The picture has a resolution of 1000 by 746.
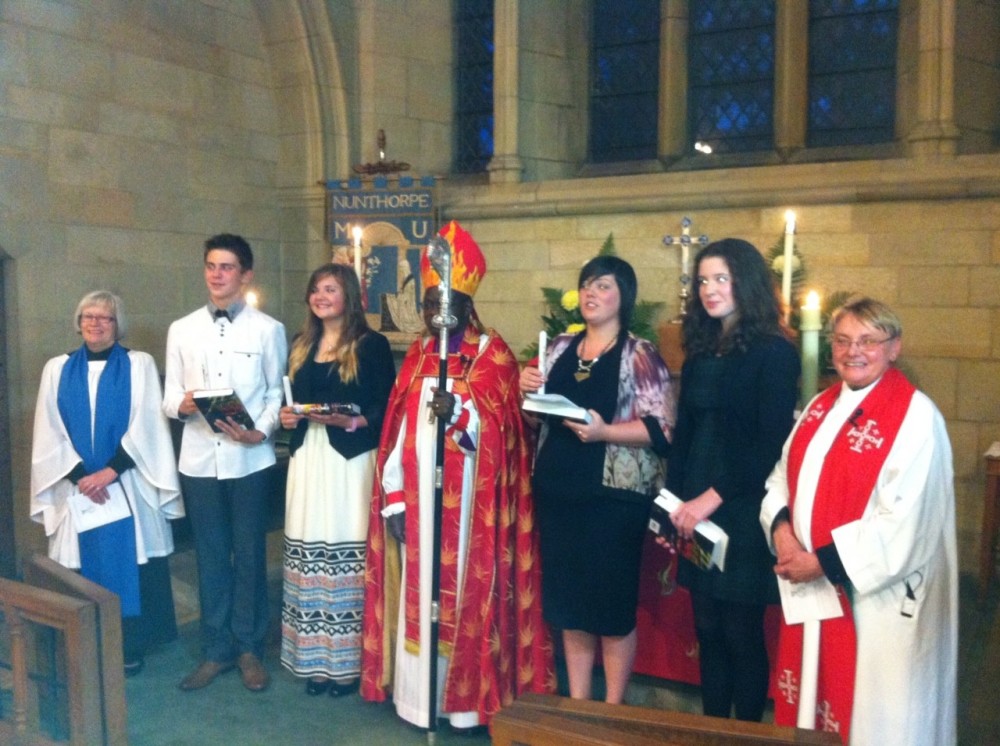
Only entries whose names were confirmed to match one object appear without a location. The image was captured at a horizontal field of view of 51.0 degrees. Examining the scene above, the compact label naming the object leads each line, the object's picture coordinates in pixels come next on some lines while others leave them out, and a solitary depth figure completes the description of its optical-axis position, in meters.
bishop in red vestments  3.21
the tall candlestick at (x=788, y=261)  4.03
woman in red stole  2.34
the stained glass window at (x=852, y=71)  5.55
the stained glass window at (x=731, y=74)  5.88
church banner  5.95
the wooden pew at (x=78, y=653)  2.37
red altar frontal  3.31
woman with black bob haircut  2.95
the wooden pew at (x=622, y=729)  1.55
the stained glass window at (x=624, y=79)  6.30
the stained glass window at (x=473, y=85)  6.66
